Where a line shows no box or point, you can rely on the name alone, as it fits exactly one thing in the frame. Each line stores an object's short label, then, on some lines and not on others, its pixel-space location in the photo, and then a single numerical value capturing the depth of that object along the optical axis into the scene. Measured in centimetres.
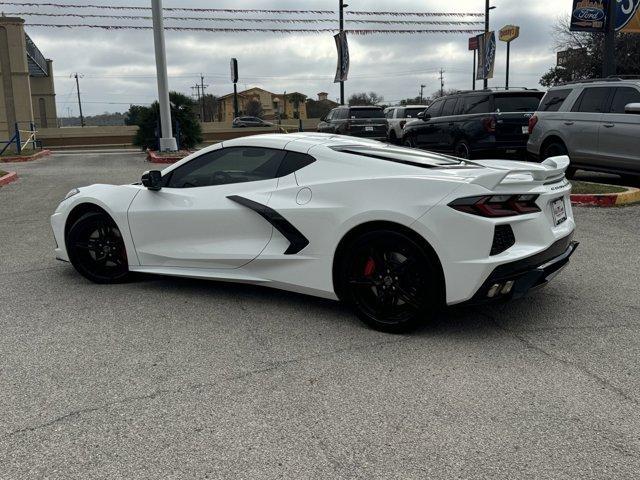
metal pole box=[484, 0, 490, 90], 3516
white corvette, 376
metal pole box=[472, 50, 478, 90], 4023
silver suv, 962
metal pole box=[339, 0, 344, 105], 3397
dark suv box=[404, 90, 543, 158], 1234
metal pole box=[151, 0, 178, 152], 1889
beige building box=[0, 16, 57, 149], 3472
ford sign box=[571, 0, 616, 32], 1442
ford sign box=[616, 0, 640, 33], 1456
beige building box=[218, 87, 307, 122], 10356
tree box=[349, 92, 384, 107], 8388
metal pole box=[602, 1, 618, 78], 1411
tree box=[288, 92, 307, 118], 9831
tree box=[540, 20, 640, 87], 3731
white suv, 2173
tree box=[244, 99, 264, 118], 9675
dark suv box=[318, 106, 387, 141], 2048
